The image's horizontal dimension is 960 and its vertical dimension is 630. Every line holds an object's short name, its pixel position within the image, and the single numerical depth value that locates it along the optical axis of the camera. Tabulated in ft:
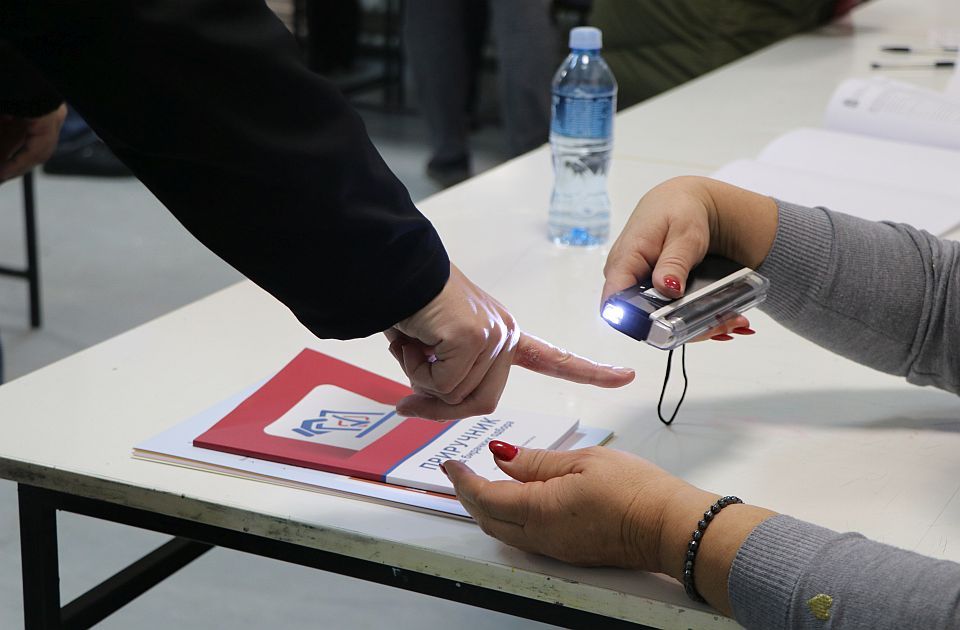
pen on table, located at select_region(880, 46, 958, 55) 10.40
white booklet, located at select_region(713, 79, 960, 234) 6.41
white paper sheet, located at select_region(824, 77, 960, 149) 7.25
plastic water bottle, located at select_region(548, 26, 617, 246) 6.54
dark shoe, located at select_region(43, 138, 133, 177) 15.93
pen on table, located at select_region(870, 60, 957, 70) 9.82
